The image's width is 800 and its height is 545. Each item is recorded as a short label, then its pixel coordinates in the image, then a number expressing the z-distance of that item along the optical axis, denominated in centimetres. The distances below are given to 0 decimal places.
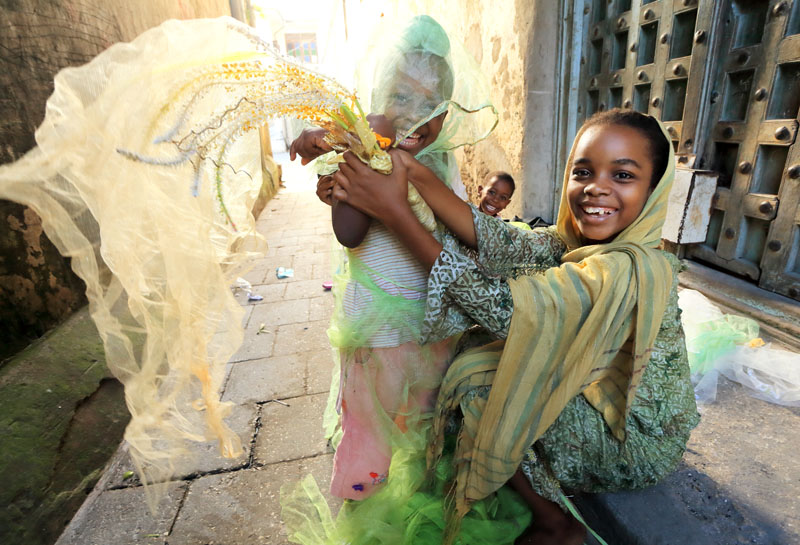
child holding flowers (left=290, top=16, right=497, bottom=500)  124
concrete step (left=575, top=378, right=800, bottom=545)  129
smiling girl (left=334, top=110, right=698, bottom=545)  118
